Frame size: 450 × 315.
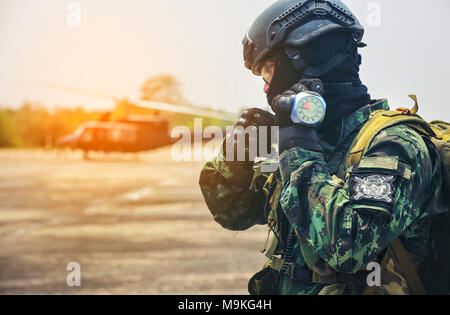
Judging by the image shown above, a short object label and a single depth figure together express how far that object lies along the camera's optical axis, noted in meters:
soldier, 4.26
